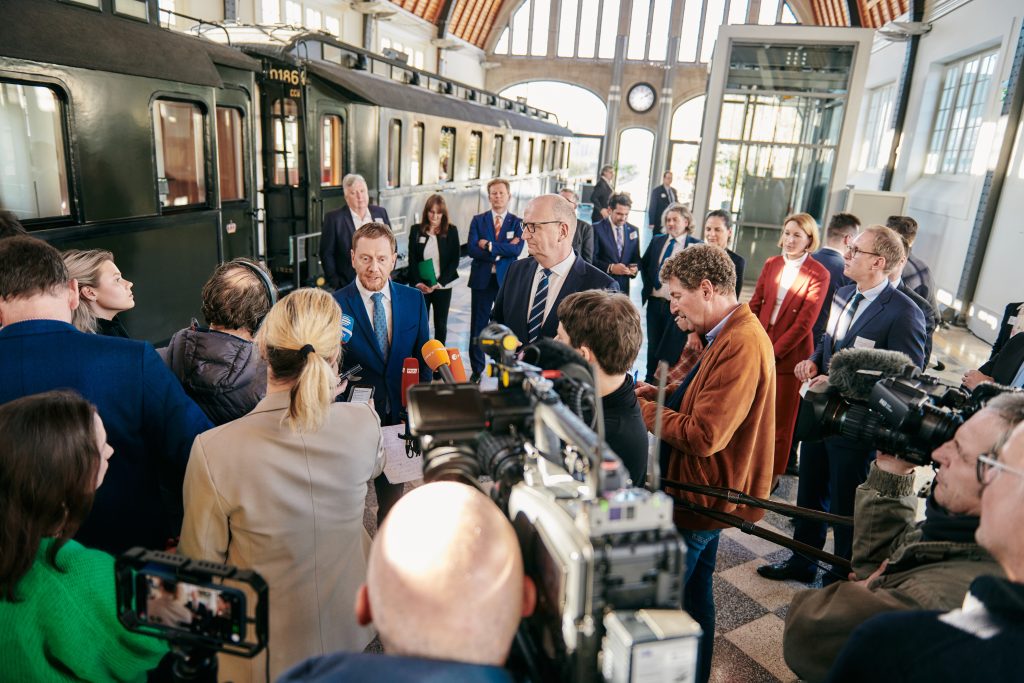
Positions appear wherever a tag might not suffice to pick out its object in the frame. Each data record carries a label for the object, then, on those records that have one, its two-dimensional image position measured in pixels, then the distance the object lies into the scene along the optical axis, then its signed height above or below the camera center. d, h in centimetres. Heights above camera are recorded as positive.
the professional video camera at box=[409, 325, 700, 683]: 79 -49
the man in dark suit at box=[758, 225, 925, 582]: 347 -68
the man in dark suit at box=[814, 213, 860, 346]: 495 -37
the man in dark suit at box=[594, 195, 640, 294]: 669 -65
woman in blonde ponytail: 168 -89
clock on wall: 2817 +393
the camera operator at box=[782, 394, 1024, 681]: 132 -78
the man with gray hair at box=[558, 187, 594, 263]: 621 -57
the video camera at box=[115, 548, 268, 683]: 102 -73
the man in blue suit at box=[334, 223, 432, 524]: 319 -79
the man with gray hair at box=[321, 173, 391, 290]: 569 -59
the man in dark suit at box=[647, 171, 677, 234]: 1454 -17
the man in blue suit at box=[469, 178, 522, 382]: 633 -75
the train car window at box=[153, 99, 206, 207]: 531 +2
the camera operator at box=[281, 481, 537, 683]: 92 -62
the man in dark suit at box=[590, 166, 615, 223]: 1459 -16
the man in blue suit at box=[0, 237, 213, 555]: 191 -72
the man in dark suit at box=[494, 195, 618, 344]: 337 -51
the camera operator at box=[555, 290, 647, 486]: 197 -53
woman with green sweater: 134 -91
